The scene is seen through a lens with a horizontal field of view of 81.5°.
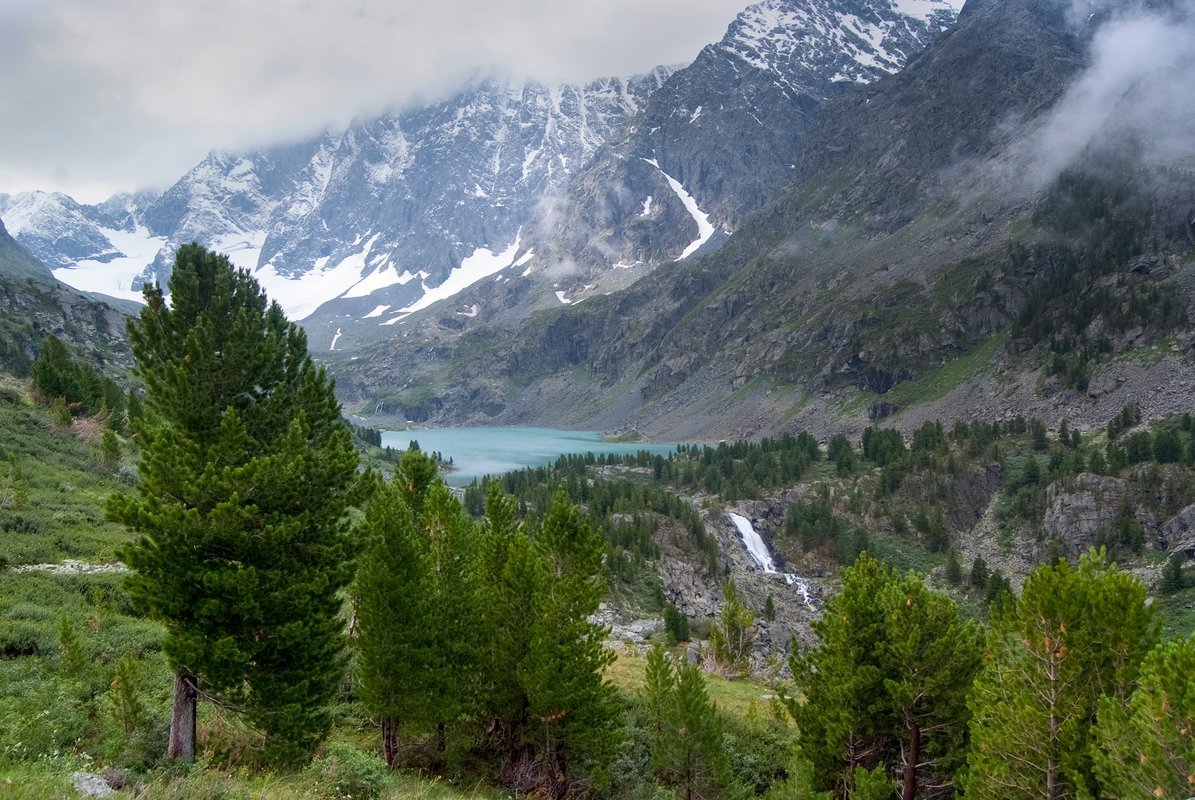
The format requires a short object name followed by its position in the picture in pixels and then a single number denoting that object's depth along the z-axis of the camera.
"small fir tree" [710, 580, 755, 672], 43.03
